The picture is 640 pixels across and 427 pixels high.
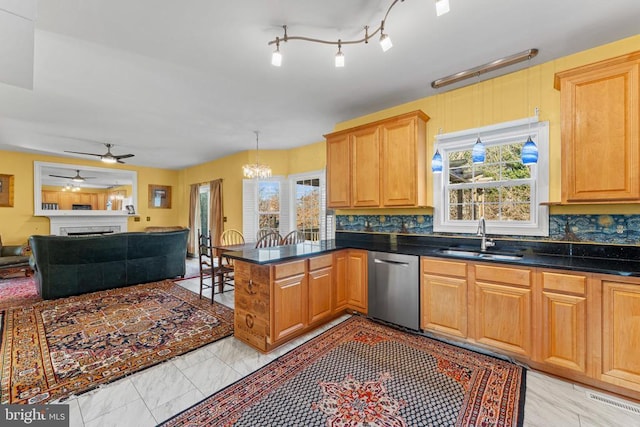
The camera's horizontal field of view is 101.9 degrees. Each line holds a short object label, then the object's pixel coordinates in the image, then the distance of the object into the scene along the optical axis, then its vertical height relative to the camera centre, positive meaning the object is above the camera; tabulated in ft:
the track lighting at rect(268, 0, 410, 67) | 5.78 +4.59
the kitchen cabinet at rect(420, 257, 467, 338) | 7.91 -2.62
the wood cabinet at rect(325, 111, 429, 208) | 9.95 +2.10
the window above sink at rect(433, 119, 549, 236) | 8.39 +1.07
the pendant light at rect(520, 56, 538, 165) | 7.61 +1.79
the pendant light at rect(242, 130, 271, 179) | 15.46 +2.62
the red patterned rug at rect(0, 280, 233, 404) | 6.57 -4.15
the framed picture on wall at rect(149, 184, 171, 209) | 25.68 +1.84
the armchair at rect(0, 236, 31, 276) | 15.76 -2.77
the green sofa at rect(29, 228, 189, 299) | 12.24 -2.45
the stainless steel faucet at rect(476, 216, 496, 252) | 8.75 -0.76
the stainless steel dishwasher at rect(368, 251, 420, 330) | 8.79 -2.66
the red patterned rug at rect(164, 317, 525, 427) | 5.35 -4.21
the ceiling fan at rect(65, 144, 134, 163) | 16.46 +3.62
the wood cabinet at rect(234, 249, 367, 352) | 7.82 -2.75
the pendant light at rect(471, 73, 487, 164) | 8.32 +1.96
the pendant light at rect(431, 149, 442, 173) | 9.62 +1.89
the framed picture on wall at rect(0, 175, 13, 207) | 18.47 +1.74
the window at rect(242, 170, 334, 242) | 17.07 +0.67
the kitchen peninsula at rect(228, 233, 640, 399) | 5.98 -2.43
